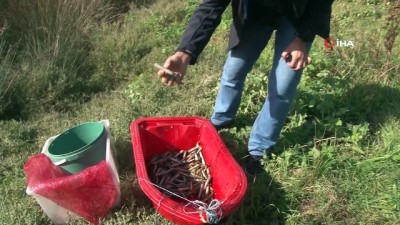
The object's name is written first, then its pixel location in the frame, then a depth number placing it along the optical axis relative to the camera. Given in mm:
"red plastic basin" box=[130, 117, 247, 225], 2477
